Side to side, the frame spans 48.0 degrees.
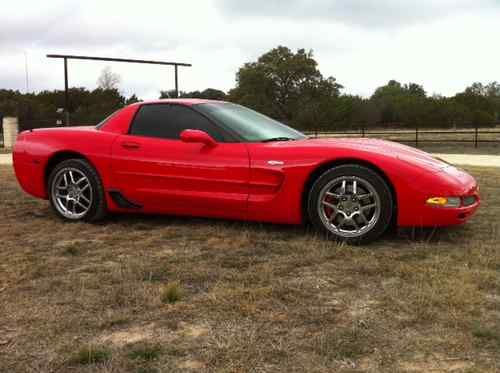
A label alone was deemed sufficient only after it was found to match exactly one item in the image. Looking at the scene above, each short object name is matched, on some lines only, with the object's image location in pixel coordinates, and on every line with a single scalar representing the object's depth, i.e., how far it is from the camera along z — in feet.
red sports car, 14.15
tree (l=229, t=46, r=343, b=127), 263.70
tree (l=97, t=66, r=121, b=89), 208.74
